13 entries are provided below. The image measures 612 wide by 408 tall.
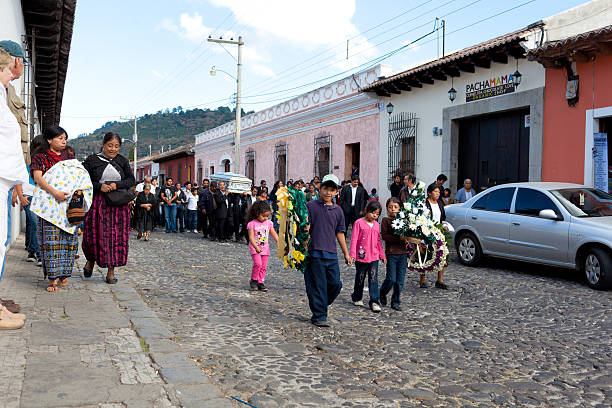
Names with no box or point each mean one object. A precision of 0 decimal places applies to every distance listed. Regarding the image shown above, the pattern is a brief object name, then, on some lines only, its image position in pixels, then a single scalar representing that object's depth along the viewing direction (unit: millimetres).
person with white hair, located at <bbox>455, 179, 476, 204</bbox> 13731
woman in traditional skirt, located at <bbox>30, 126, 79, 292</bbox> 6070
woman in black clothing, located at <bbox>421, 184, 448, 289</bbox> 7930
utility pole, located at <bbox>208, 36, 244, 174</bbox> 26156
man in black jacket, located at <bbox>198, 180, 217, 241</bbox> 15820
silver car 8156
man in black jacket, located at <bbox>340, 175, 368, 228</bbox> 15477
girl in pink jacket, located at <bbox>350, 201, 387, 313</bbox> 6355
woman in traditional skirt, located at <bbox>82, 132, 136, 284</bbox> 6660
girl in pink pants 7512
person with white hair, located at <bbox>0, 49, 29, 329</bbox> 4203
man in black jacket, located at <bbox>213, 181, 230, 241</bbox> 15547
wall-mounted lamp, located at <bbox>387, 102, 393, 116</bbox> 17891
